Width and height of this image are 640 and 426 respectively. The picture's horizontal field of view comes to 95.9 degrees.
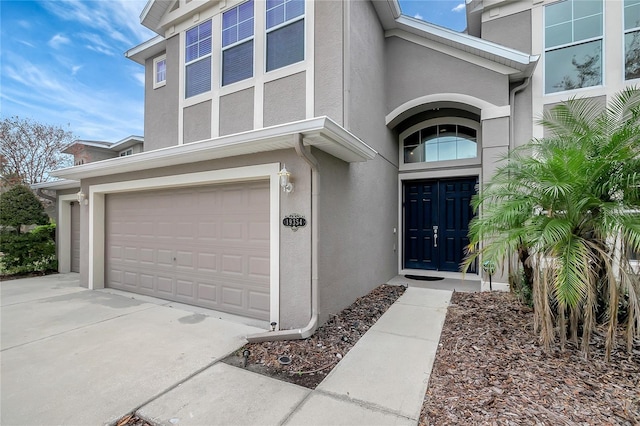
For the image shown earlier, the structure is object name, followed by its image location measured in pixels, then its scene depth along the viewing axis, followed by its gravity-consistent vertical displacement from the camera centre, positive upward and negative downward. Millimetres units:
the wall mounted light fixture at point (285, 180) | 4203 +489
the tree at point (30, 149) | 15055 +3505
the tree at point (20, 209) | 8789 +124
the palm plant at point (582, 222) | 3078 -81
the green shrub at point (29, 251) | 8789 -1202
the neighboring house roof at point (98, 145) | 14738 +3759
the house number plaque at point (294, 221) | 4242 -108
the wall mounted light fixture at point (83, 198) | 7316 +380
